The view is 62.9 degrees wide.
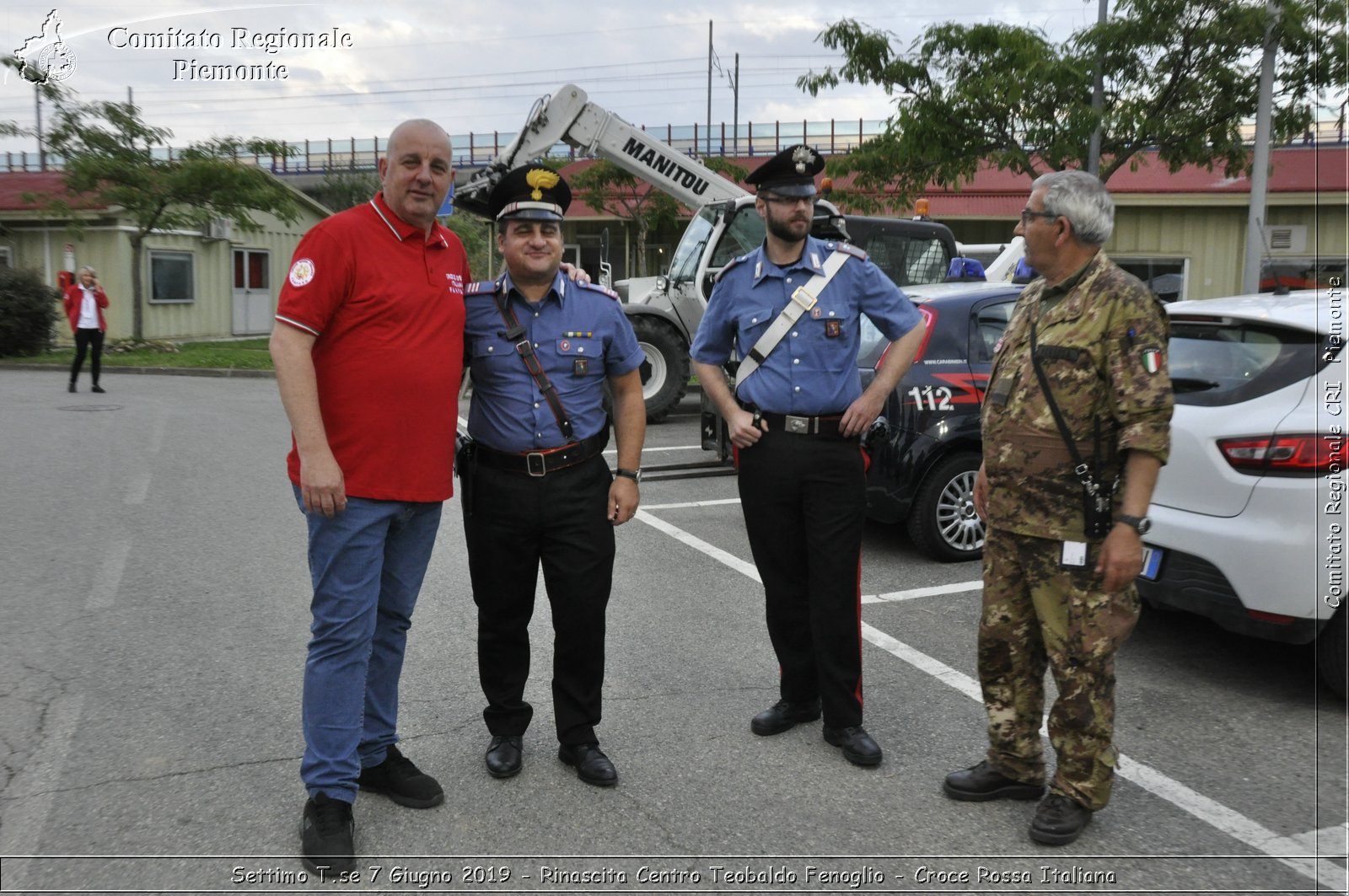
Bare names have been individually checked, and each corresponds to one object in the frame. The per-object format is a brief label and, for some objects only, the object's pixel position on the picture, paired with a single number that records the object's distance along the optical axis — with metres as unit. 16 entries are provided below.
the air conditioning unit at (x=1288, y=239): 25.22
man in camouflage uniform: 3.11
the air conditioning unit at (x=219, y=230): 27.14
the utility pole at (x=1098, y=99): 14.75
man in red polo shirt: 3.00
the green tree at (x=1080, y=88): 13.95
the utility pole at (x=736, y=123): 34.88
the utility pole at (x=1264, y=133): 12.43
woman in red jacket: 15.59
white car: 3.94
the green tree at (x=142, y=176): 22.48
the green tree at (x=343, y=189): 41.84
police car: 6.27
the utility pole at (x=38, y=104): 22.22
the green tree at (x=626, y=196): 24.52
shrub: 21.12
